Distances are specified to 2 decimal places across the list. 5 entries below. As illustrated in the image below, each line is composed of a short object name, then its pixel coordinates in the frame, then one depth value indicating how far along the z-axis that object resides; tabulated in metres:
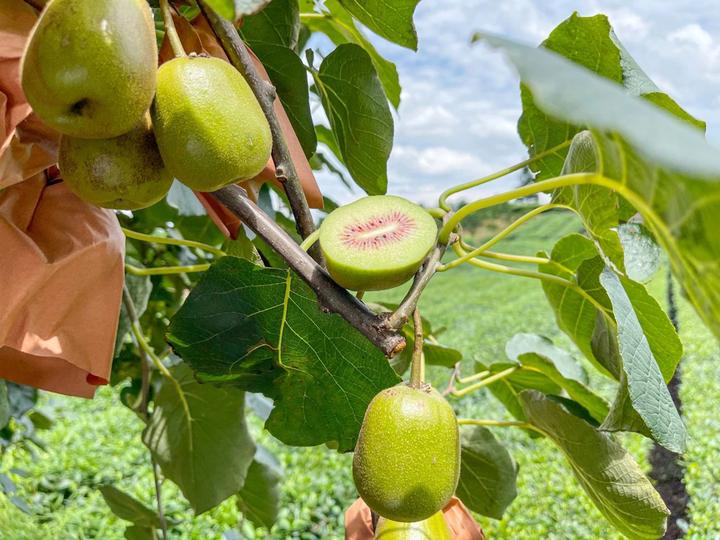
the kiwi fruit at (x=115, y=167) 0.41
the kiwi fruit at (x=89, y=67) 0.37
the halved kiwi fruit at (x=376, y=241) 0.41
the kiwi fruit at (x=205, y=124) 0.40
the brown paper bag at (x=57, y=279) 0.51
